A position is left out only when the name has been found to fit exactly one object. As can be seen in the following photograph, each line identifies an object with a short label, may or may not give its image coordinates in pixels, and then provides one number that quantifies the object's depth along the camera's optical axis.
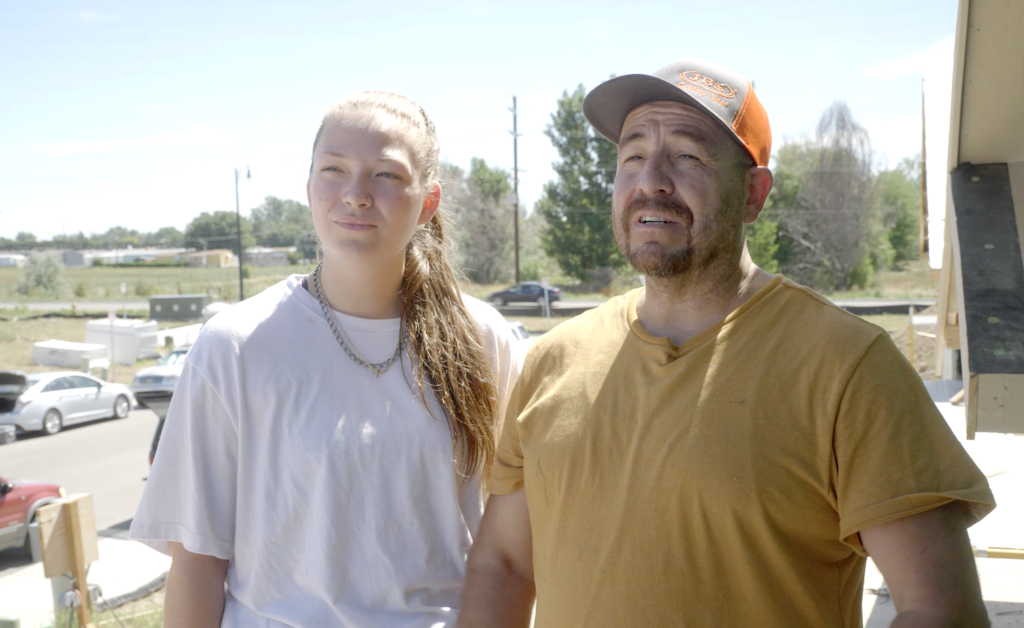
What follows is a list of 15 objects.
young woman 1.87
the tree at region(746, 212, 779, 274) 41.88
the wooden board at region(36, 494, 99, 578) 5.05
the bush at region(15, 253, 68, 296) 52.88
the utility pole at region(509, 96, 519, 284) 39.28
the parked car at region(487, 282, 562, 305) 39.69
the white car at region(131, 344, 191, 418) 15.05
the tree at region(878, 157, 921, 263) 53.09
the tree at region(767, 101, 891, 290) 47.56
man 1.43
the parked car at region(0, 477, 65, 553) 8.33
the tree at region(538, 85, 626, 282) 45.22
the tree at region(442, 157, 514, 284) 50.84
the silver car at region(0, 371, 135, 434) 16.36
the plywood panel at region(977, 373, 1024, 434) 1.90
